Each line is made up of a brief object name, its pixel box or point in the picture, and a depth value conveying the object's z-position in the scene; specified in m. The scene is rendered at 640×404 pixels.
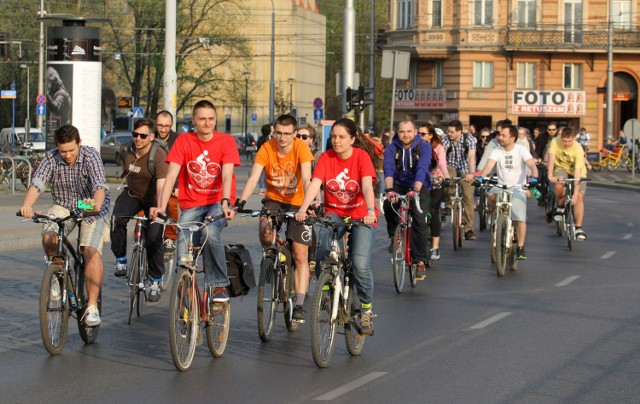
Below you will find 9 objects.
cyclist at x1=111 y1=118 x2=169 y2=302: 12.79
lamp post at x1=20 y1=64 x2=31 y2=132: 64.95
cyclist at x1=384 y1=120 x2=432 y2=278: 14.59
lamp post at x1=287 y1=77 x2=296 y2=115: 98.78
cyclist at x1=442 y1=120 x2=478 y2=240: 21.06
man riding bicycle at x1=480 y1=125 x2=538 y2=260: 16.80
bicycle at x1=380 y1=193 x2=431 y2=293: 14.27
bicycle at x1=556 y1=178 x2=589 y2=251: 19.80
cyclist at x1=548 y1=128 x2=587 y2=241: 19.95
